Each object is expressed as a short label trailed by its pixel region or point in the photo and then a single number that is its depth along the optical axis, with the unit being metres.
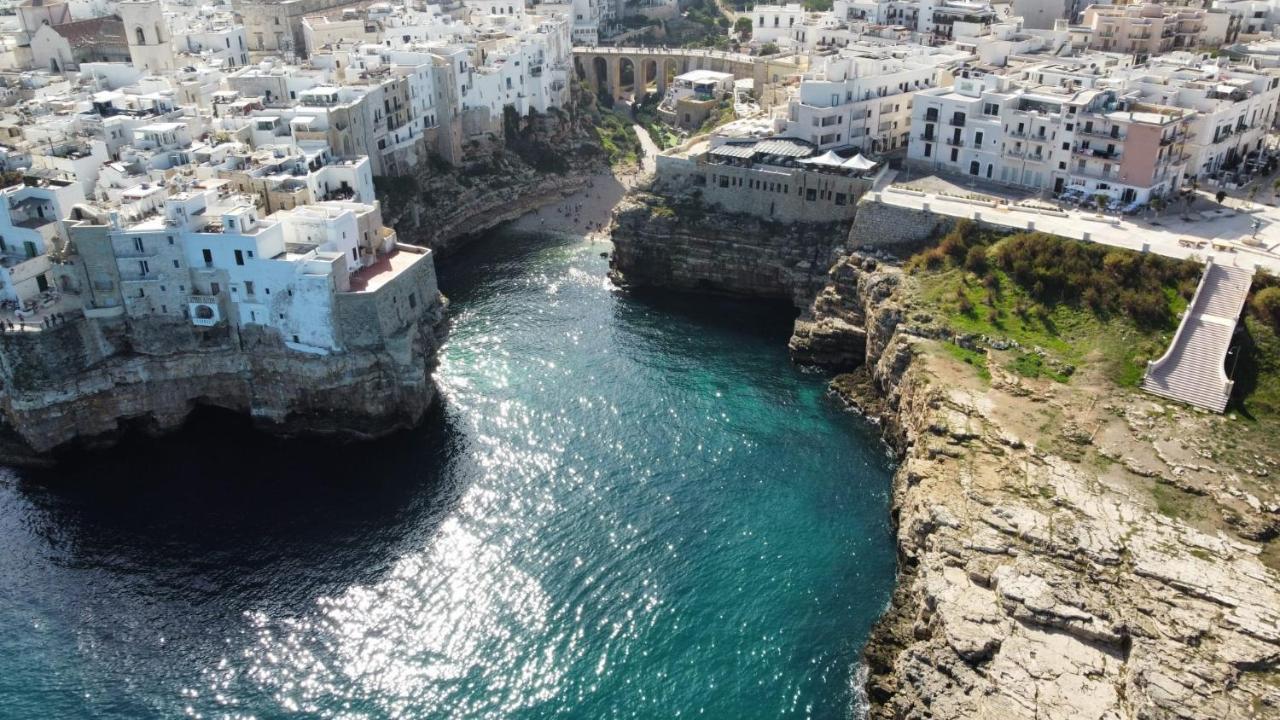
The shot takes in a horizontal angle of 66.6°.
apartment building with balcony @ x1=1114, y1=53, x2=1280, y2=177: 81.31
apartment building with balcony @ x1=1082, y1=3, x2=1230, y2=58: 110.75
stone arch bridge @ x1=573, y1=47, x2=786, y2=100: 136.75
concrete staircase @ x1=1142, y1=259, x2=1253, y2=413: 60.19
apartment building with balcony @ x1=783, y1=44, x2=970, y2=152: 90.81
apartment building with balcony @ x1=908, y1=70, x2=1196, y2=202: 77.50
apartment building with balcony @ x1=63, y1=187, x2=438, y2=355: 64.69
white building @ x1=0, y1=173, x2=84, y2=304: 64.94
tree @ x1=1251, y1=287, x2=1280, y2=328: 62.97
